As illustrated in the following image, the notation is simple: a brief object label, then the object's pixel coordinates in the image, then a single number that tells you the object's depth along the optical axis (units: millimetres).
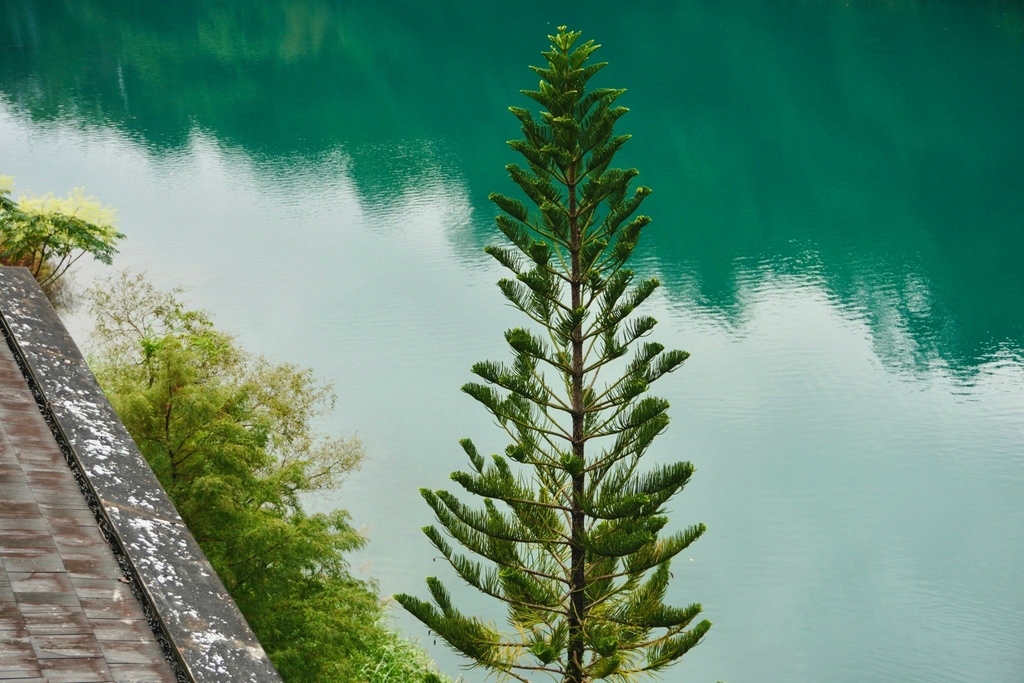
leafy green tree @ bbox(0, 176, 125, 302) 14328
